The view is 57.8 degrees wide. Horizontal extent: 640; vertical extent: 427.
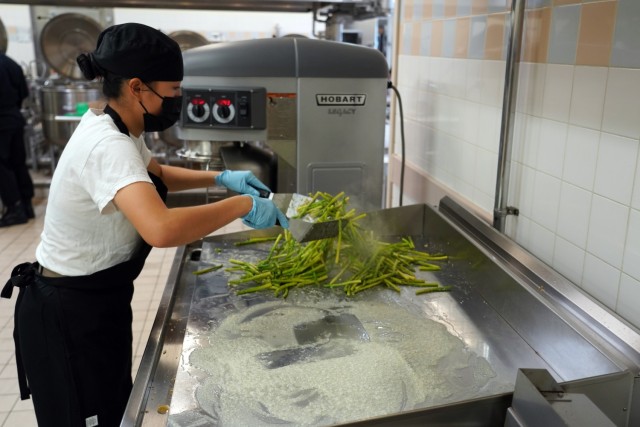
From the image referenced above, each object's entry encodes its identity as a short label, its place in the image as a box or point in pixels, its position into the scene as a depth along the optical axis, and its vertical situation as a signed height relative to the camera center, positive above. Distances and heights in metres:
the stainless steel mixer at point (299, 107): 2.13 -0.13
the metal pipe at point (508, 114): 1.80 -0.12
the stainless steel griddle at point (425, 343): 1.14 -0.64
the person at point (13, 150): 4.82 -0.68
